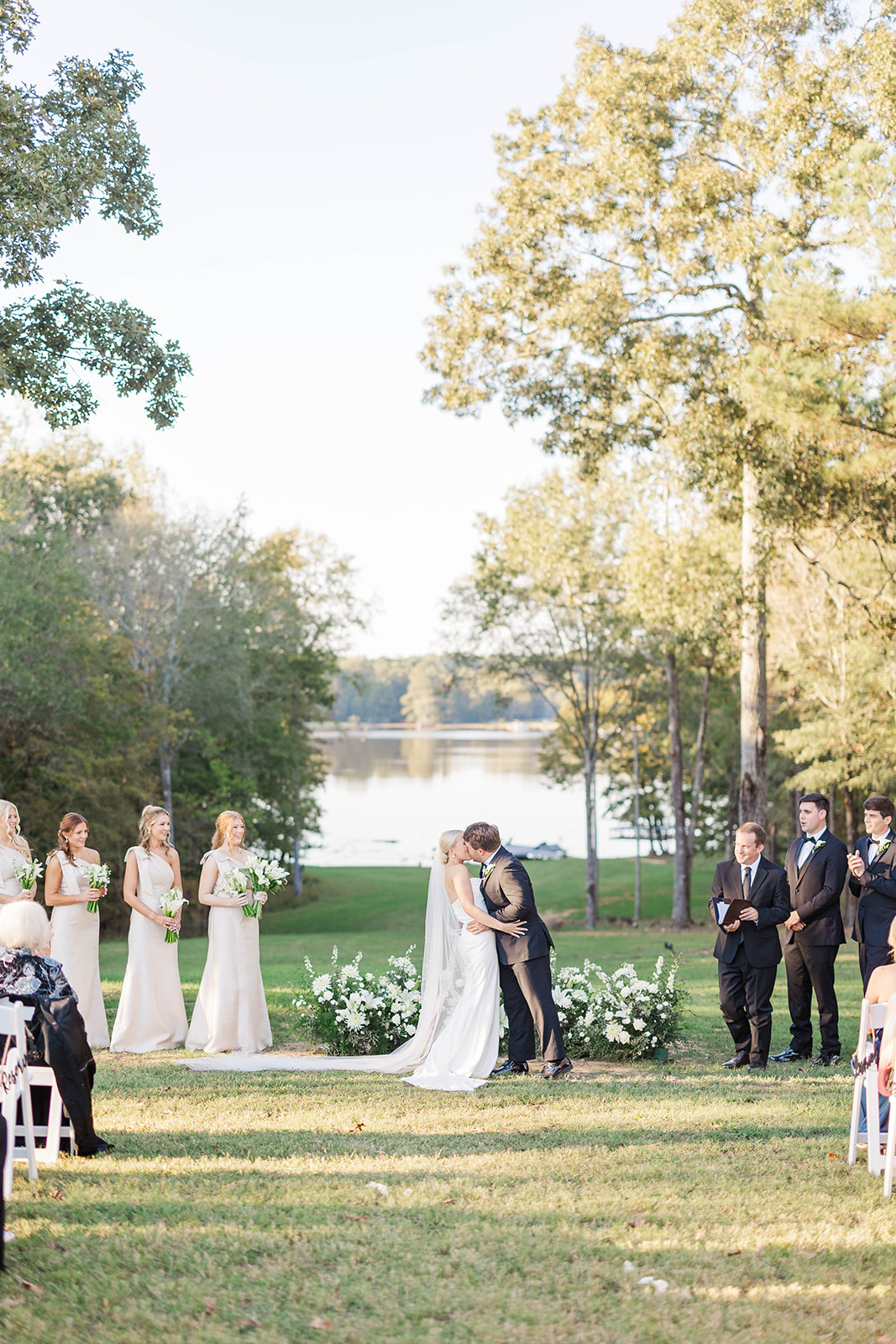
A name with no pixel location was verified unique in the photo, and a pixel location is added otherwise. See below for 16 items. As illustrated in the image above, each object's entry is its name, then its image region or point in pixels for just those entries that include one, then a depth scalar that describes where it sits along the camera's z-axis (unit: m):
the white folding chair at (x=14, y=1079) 5.62
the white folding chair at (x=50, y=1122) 6.16
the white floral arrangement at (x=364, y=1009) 9.65
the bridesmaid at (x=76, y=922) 10.02
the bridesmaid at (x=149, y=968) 10.25
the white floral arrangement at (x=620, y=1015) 9.45
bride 8.84
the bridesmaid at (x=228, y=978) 10.14
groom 8.80
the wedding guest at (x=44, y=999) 6.16
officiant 9.22
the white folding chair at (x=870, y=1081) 6.05
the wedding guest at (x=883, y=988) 6.43
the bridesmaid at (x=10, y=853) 9.12
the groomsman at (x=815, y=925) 9.28
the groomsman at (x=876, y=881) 8.88
